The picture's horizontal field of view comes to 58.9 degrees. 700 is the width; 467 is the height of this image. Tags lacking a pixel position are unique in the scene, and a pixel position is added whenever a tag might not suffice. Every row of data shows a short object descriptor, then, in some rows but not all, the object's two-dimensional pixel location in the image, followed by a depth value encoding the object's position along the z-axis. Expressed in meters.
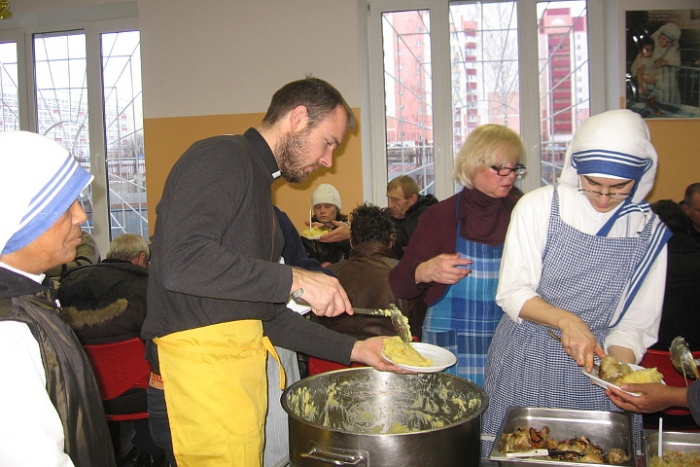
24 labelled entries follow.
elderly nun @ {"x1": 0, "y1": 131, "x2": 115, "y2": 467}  1.06
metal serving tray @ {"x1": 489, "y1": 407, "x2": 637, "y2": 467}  1.60
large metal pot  1.34
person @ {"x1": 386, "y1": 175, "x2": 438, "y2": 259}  4.87
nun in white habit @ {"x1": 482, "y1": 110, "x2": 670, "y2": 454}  1.89
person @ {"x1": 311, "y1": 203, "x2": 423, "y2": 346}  2.98
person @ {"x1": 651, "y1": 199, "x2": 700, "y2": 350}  2.83
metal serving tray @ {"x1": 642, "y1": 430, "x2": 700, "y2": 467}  1.58
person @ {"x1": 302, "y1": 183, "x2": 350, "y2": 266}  4.66
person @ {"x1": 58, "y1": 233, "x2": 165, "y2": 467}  3.05
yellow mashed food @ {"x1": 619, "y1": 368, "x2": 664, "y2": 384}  1.64
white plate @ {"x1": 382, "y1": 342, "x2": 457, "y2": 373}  1.72
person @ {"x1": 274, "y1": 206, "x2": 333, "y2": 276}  2.77
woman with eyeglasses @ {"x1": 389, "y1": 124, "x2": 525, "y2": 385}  2.38
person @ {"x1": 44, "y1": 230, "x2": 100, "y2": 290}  4.68
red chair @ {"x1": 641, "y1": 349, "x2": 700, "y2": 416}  2.47
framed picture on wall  5.22
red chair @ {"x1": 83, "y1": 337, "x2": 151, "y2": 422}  2.94
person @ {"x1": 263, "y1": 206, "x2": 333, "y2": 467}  1.98
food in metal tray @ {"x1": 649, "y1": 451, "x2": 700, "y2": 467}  1.54
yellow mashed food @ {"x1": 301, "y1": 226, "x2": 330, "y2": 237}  4.69
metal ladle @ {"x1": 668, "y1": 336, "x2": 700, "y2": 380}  1.74
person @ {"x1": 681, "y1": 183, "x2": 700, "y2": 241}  4.10
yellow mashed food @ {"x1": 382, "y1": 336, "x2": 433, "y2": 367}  1.78
